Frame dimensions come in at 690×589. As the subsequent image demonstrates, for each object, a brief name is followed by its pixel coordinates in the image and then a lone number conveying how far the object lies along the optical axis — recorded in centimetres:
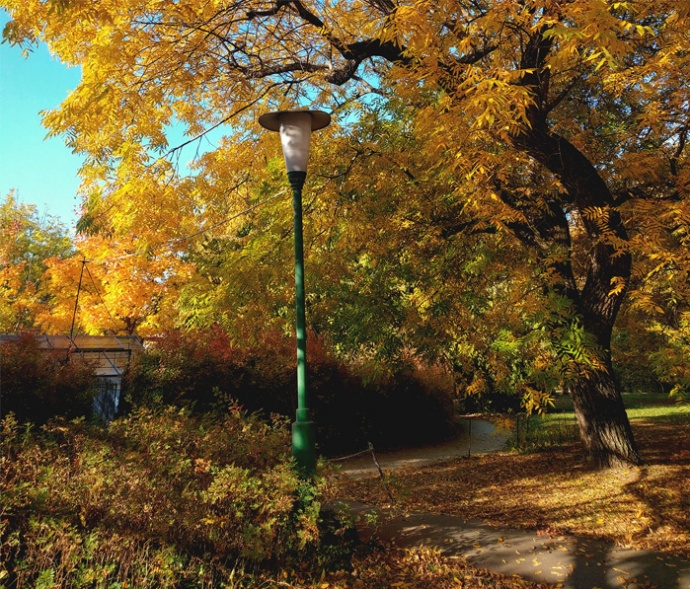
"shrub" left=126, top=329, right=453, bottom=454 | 1089
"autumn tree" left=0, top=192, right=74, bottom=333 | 2256
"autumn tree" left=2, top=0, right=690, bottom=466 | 491
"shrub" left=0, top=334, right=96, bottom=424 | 805
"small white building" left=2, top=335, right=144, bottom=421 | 1023
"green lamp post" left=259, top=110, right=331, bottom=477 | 495
